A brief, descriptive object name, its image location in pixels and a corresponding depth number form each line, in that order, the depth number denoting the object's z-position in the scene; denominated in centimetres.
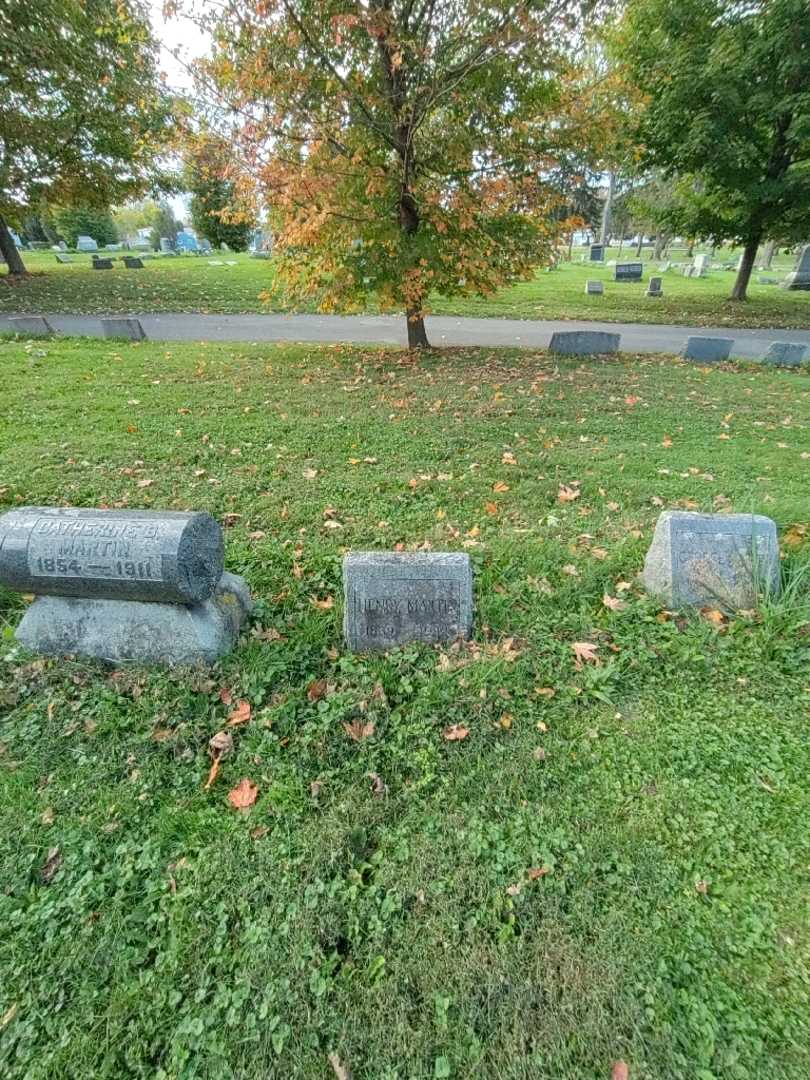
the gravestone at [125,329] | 1066
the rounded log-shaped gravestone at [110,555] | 261
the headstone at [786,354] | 992
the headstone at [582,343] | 1010
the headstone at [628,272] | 2511
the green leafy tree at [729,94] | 1165
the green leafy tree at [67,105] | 1477
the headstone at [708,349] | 1009
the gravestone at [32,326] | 1058
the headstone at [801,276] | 2053
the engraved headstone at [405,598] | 294
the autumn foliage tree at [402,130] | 662
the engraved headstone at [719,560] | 323
